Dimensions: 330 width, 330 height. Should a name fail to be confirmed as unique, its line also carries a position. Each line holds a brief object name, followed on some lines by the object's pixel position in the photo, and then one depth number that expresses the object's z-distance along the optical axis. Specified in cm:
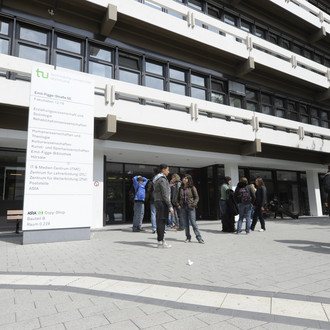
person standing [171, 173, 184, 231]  925
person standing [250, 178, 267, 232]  884
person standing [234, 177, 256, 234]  836
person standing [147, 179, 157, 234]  851
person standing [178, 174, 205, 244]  659
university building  991
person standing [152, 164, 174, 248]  597
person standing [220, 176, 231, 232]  893
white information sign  663
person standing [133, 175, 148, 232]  889
